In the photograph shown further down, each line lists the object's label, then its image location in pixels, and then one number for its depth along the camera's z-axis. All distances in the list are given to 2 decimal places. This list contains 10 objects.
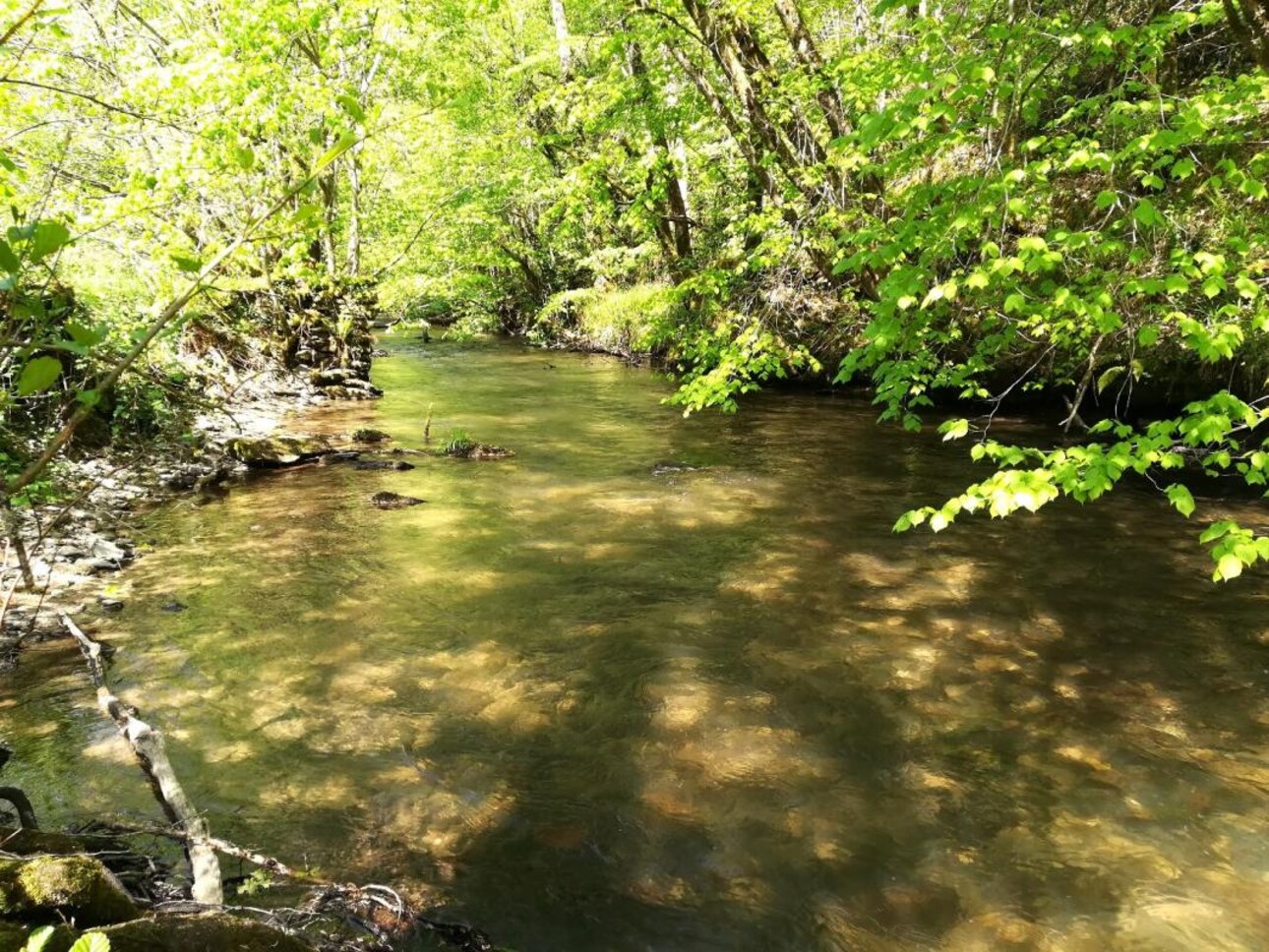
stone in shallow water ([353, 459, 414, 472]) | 13.09
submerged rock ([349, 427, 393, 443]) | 15.10
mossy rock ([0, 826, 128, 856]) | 3.05
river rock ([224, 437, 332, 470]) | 12.96
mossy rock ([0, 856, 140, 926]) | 2.46
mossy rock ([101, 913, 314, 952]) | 2.36
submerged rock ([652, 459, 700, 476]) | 12.77
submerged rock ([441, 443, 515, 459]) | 13.88
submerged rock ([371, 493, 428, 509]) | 10.96
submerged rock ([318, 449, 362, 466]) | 13.46
